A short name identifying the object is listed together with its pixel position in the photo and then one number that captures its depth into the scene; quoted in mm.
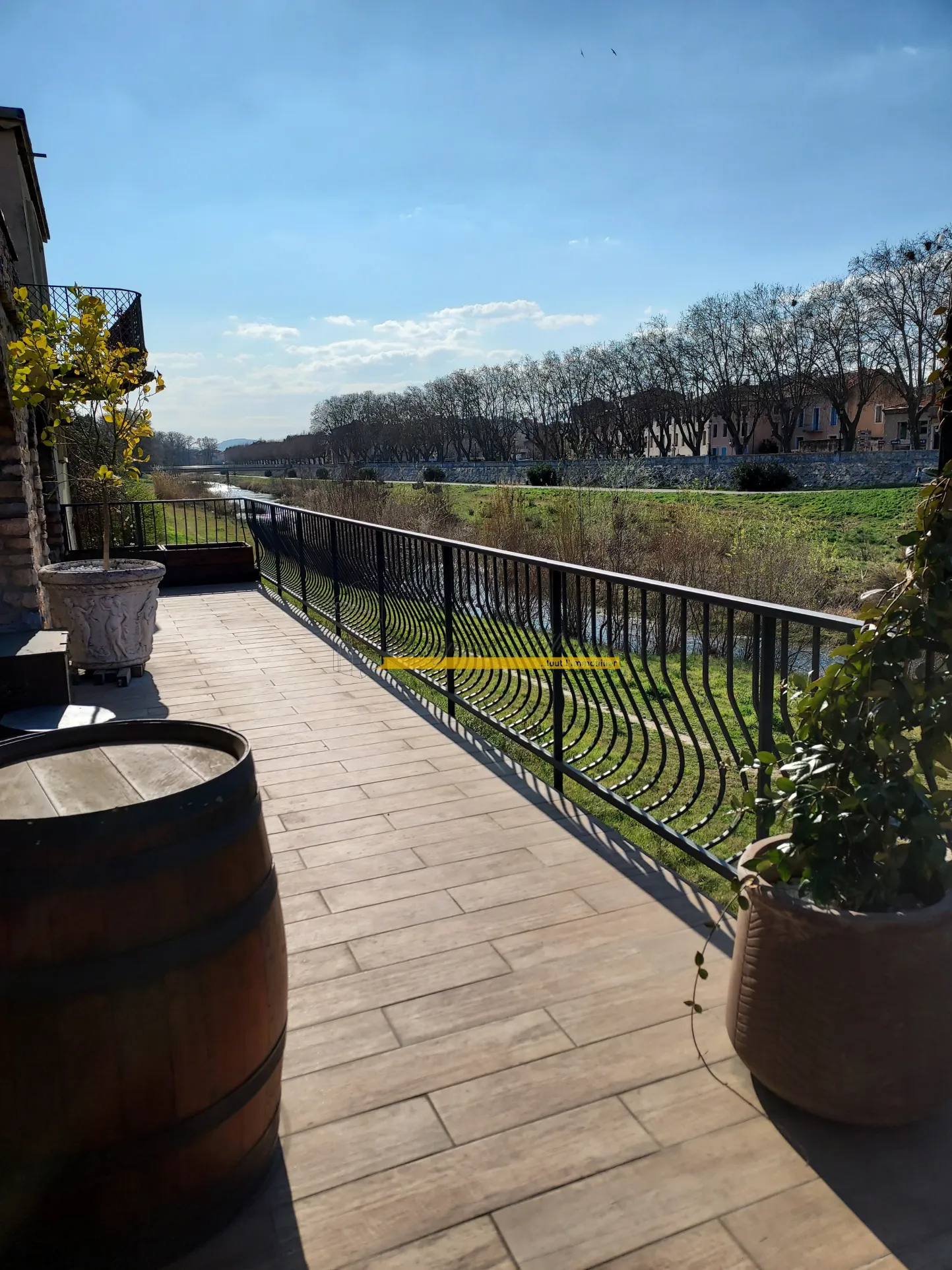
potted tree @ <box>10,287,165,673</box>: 4934
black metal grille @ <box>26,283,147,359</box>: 9992
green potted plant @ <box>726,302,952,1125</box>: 1461
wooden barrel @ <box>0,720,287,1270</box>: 1116
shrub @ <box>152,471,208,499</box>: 23453
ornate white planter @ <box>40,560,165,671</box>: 5270
